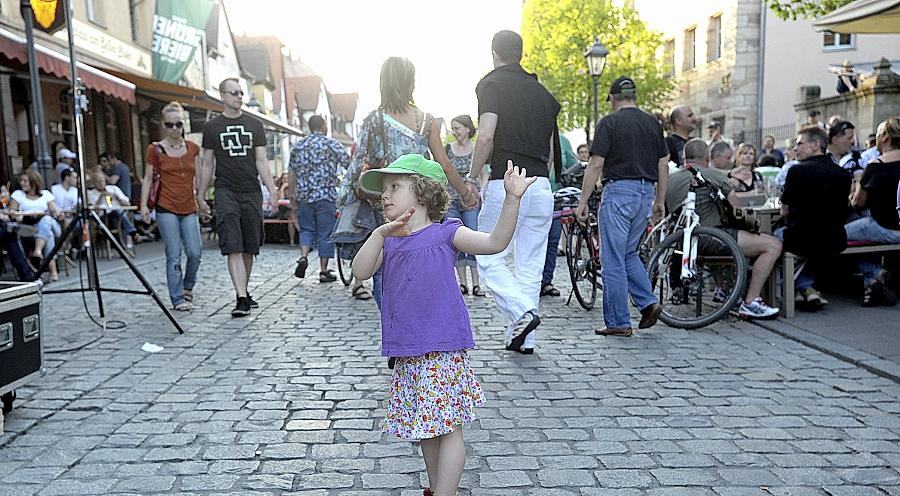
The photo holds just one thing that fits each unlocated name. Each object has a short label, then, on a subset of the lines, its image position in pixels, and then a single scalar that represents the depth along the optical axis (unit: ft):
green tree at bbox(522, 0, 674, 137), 97.55
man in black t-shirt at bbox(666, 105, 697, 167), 25.72
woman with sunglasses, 23.24
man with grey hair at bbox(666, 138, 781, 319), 20.74
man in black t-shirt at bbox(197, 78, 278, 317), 22.62
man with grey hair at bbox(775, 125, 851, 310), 20.56
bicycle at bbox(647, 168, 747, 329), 19.89
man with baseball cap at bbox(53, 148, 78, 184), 40.40
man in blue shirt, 29.53
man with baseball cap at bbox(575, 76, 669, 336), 18.99
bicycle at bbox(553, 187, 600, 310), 23.57
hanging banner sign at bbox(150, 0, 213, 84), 64.64
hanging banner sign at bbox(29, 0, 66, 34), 25.04
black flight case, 12.60
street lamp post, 61.21
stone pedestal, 51.03
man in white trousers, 17.33
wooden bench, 20.83
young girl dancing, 8.89
